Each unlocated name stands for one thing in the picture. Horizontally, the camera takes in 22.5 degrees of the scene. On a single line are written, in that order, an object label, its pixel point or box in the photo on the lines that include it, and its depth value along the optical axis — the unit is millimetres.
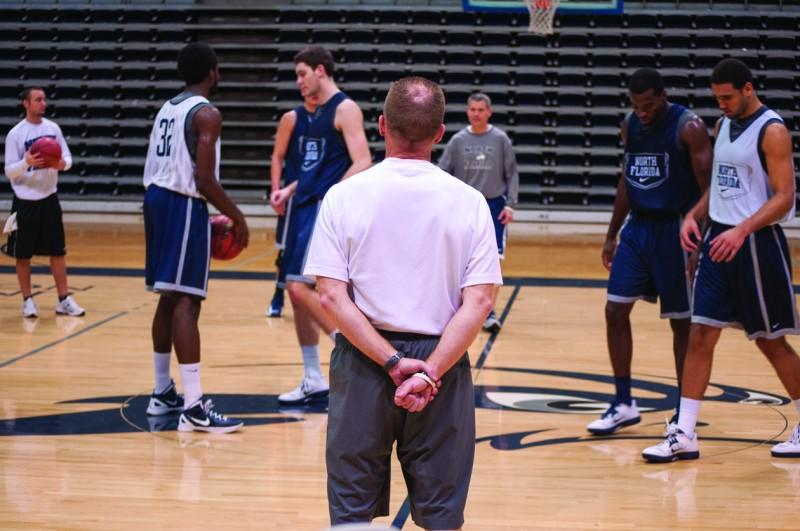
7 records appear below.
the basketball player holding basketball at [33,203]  13866
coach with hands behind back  4476
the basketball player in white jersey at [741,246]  7987
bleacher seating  26203
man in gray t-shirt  13702
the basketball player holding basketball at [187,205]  8744
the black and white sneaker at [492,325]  13744
